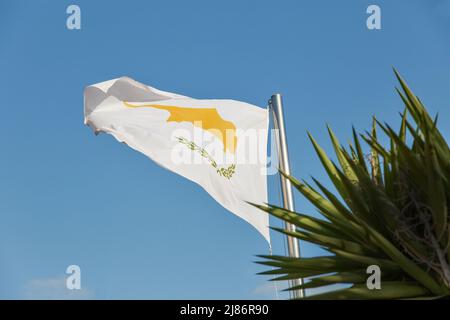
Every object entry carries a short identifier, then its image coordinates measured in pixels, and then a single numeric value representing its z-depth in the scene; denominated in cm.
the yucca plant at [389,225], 683
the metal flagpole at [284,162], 1228
